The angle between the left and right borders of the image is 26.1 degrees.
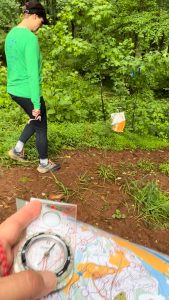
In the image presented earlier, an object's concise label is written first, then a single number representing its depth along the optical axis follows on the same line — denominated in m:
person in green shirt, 4.00
